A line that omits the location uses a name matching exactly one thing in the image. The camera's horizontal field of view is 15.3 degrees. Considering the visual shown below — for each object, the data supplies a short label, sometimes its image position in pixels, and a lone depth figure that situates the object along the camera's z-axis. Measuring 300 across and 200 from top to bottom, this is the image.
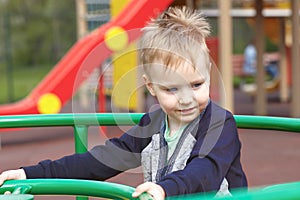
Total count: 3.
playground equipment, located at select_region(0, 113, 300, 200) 1.41
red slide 6.70
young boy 1.74
